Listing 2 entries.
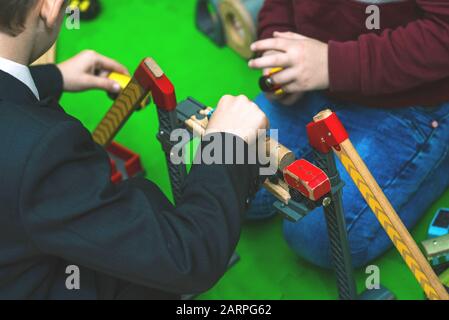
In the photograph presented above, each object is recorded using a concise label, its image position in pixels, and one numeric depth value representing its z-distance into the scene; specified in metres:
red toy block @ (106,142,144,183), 1.29
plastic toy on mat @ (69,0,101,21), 1.68
